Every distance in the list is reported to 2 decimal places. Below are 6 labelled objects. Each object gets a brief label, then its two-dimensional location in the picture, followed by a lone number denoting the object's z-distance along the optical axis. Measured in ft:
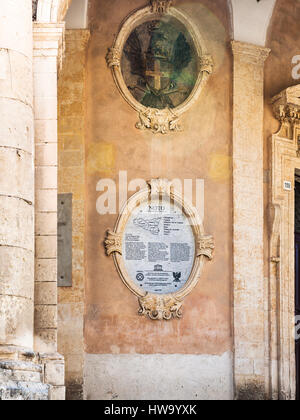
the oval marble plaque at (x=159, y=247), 45.96
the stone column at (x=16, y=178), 30.45
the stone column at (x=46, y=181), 32.94
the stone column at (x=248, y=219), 46.09
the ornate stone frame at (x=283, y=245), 47.32
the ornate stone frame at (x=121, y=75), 46.62
